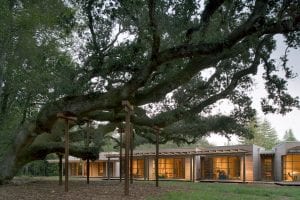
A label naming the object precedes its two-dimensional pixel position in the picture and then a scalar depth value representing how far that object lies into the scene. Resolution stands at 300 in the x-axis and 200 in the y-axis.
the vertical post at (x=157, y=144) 17.39
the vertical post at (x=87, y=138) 19.89
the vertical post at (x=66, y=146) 14.27
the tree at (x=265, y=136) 63.37
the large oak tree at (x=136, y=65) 11.00
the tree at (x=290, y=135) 77.34
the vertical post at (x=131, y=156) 16.17
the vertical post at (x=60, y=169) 18.26
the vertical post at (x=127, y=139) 12.43
